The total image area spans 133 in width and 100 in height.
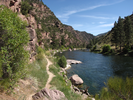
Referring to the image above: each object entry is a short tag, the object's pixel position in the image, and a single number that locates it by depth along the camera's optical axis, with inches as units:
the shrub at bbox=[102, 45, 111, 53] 2417.2
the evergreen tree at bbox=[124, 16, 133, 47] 2017.7
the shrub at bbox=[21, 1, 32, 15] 647.8
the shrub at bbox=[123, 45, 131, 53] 1833.9
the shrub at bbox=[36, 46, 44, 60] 708.0
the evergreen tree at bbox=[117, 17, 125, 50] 2141.4
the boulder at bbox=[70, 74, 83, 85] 631.6
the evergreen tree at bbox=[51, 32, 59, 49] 3844.0
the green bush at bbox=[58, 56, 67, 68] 1052.5
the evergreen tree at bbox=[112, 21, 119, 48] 2212.4
